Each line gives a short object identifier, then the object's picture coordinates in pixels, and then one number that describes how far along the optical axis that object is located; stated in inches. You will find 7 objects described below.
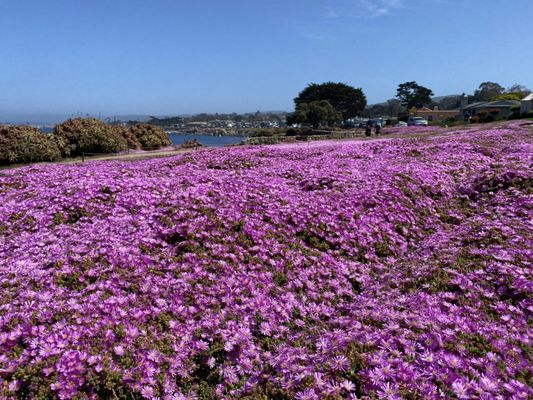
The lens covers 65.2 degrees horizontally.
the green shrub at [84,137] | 971.3
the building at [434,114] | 4665.4
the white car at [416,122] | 2572.3
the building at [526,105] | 2748.5
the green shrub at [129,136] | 1212.2
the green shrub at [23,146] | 821.9
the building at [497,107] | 3484.3
